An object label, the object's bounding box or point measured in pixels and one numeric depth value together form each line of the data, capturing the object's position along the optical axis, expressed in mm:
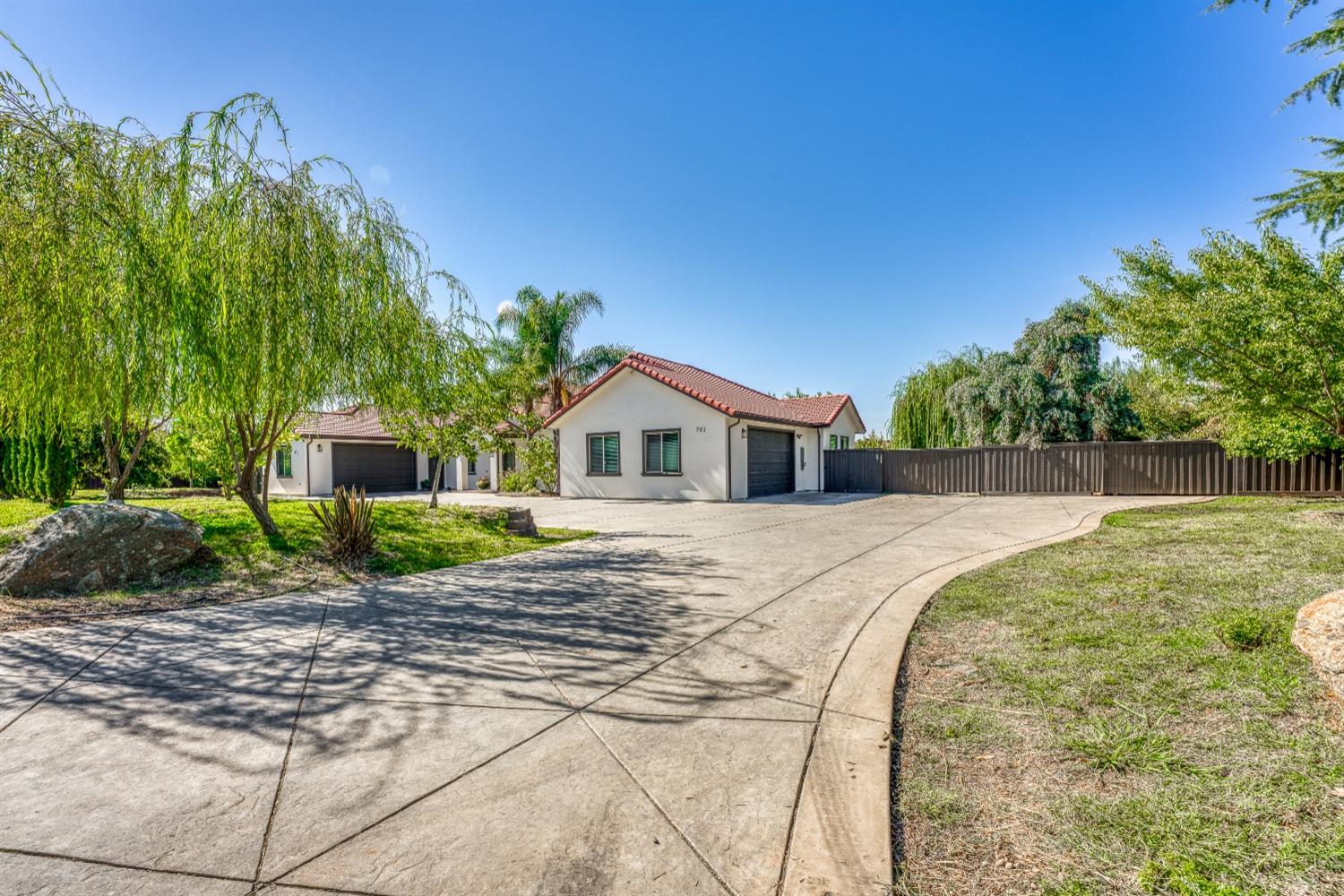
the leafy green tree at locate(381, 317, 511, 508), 8673
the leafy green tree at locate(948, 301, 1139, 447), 21438
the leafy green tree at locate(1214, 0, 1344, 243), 8523
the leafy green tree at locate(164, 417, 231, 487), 15180
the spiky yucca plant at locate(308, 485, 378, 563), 7457
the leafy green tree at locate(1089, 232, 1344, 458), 9148
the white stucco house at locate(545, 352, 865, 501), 18484
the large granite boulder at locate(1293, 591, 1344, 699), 3002
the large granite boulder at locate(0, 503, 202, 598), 5988
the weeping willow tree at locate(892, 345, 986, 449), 26453
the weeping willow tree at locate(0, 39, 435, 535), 5418
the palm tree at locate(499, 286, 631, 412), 26703
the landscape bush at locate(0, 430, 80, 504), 12281
